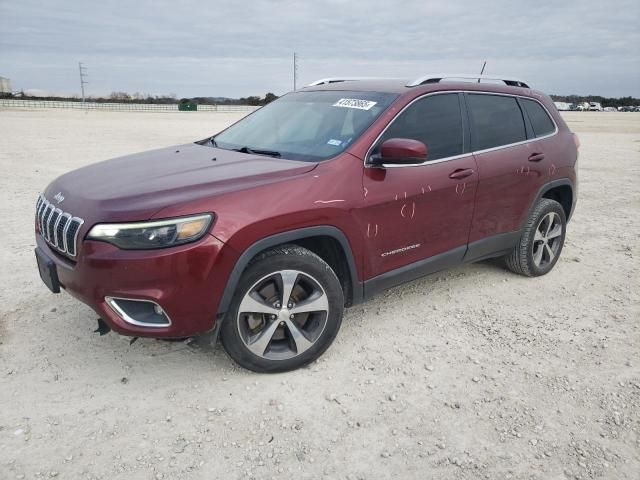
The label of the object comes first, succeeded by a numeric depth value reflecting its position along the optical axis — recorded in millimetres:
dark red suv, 2705
